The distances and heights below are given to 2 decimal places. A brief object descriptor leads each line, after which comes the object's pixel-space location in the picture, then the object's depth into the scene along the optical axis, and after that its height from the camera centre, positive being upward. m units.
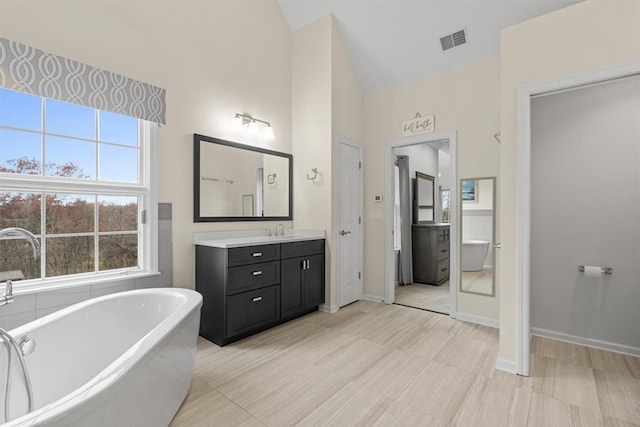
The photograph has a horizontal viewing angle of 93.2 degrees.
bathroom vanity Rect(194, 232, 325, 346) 2.65 -0.68
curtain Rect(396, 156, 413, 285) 4.81 -0.06
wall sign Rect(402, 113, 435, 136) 3.63 +1.07
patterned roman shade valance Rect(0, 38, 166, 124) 1.91 +0.93
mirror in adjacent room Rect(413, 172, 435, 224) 5.11 +0.23
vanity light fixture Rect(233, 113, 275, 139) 3.33 +1.00
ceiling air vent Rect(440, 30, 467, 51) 3.13 +1.83
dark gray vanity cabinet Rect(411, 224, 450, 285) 4.81 -0.65
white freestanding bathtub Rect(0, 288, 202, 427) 1.06 -0.72
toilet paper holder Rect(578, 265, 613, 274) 2.62 -0.51
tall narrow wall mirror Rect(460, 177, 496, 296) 3.22 -0.26
